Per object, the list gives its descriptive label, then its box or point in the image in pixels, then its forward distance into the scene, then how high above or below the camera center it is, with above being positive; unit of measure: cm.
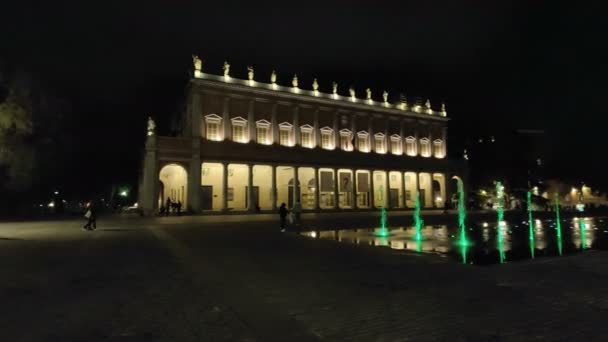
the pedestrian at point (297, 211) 2600 -7
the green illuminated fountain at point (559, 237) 1343 -135
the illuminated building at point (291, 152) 4975 +790
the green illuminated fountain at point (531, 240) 1258 -136
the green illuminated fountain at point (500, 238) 1196 -135
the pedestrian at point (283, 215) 2280 -27
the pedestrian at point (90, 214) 2361 -7
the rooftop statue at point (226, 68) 5256 +1838
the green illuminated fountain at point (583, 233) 1435 -133
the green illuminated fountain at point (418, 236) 1708 -125
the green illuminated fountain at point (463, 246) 1152 -138
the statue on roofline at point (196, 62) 5047 +1846
